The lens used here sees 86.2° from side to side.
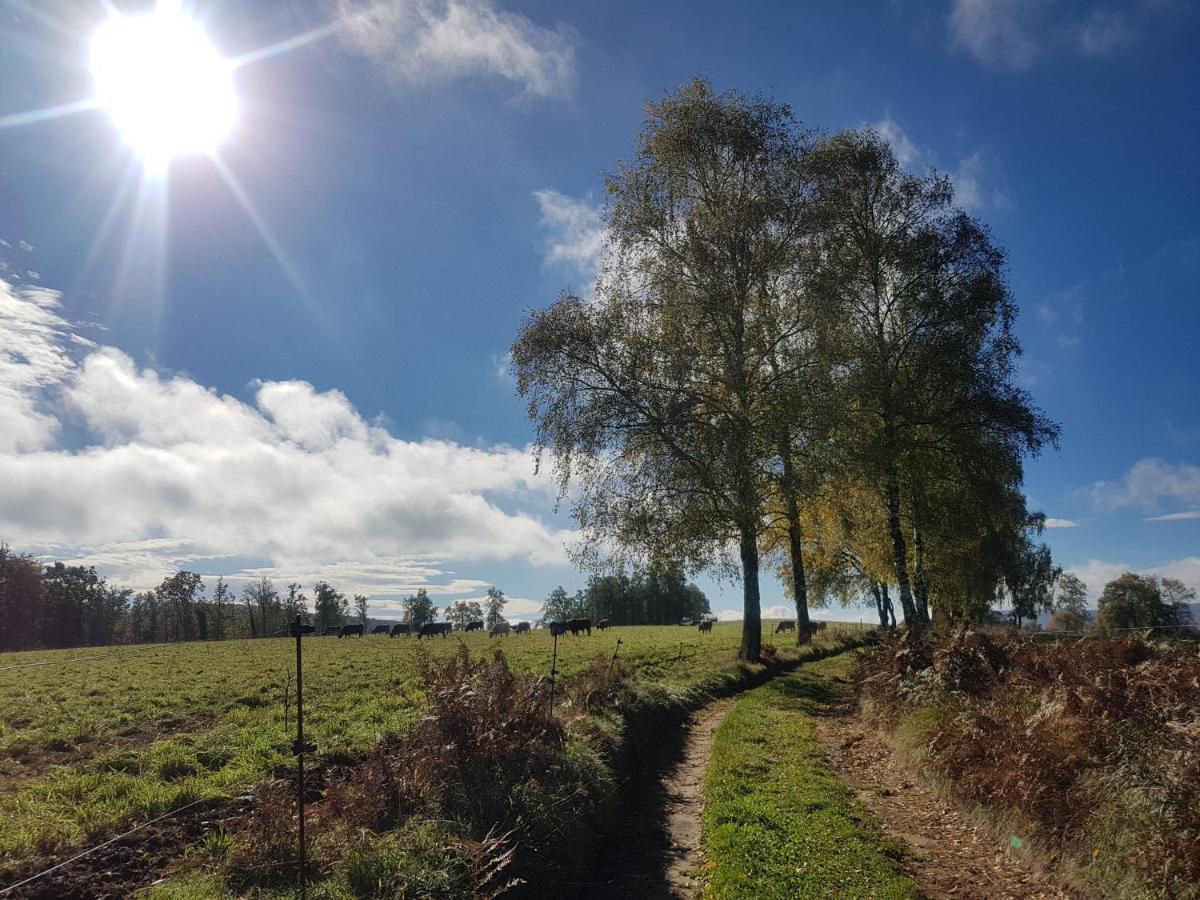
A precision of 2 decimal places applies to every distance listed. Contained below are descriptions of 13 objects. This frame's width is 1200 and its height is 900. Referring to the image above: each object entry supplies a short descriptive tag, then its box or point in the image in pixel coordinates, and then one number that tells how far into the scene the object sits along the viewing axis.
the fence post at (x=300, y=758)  6.11
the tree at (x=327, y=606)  129.38
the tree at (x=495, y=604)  183.38
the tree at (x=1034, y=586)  67.87
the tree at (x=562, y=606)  160.23
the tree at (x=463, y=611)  179.75
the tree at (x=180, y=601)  122.94
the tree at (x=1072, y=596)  108.82
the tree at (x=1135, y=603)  70.62
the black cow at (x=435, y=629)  64.78
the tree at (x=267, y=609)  119.57
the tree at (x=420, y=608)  168.00
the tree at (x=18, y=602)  94.06
